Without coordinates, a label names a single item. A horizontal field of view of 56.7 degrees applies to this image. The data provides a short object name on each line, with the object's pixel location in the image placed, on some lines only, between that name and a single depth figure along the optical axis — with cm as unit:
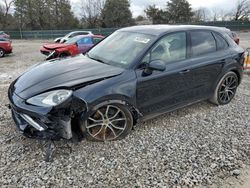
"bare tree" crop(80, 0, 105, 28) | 4316
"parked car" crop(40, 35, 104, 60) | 1002
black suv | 287
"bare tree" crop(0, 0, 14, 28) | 4104
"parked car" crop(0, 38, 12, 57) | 1262
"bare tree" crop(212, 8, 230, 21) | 5083
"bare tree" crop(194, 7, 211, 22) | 4769
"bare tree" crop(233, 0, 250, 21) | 4772
